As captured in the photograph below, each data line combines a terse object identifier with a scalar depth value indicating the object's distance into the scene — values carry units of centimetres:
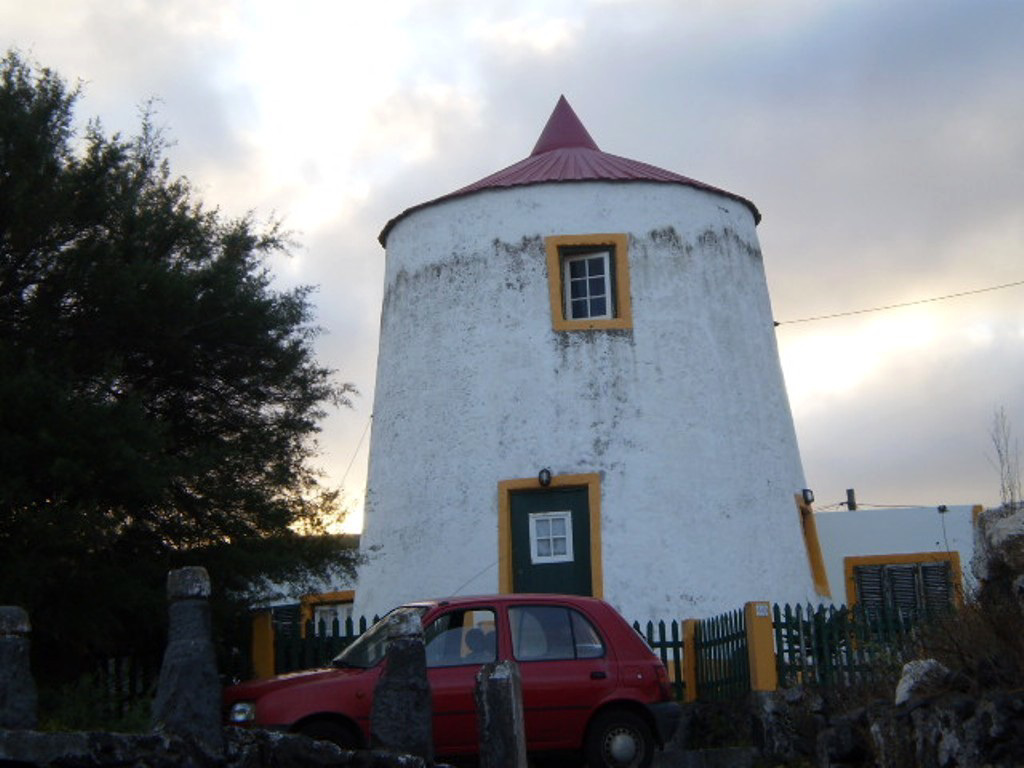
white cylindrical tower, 1866
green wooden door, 1853
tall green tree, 1278
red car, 1180
